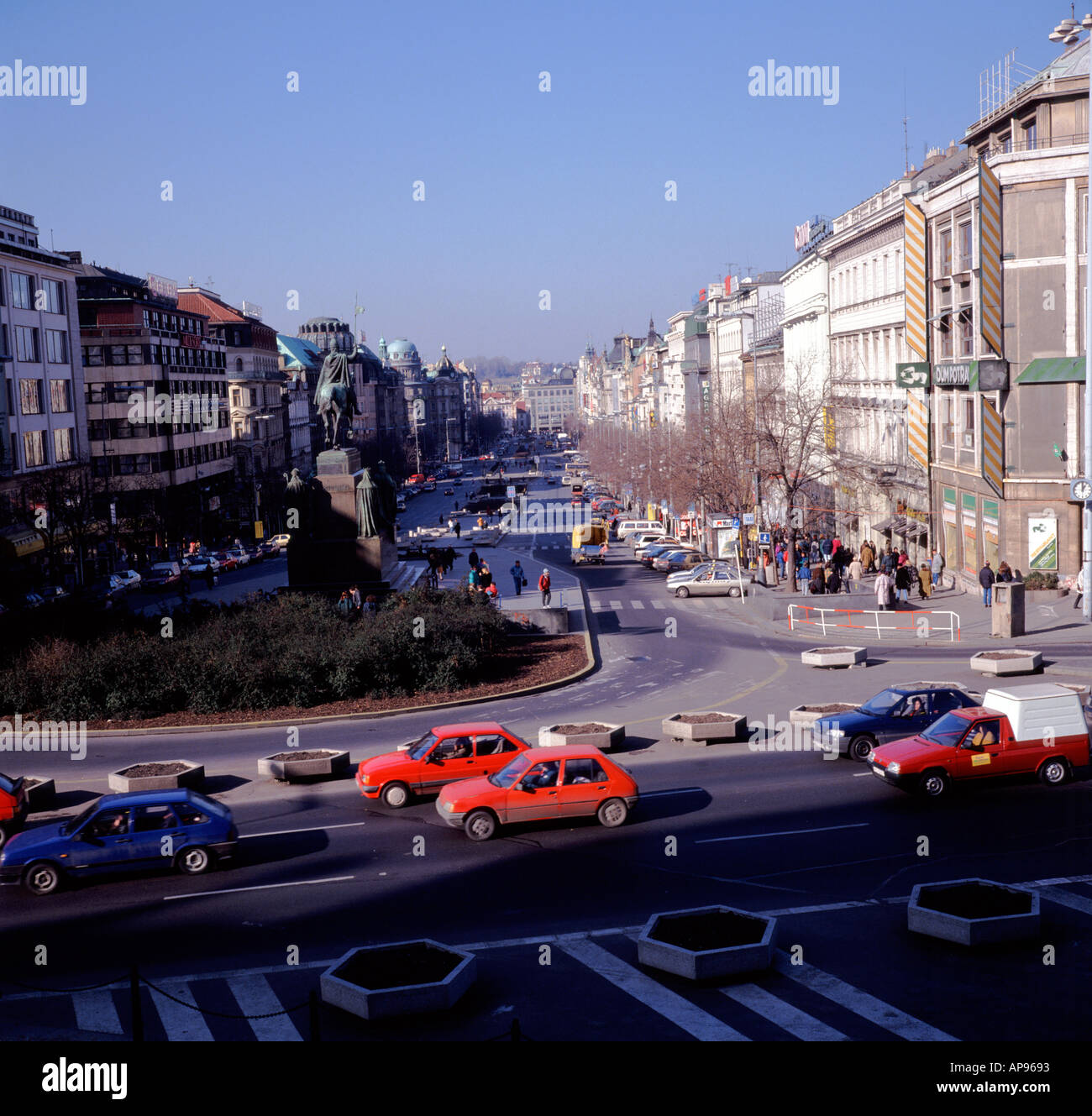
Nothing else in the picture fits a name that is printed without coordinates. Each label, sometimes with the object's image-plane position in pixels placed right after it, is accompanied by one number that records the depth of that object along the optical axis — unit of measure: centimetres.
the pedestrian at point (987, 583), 3509
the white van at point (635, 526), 7175
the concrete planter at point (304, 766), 2008
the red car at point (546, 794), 1631
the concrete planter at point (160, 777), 1938
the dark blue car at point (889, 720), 1975
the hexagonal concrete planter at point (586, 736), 2094
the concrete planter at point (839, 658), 2791
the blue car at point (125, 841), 1497
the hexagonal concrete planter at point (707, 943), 1131
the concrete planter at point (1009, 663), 2550
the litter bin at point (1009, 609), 2988
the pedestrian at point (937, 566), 4038
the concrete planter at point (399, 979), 1073
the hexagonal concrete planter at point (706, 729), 2150
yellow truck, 5878
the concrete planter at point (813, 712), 2203
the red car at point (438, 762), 1833
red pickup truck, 1731
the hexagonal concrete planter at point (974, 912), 1191
